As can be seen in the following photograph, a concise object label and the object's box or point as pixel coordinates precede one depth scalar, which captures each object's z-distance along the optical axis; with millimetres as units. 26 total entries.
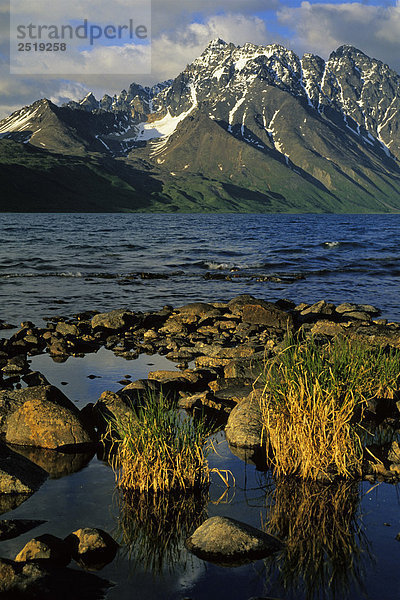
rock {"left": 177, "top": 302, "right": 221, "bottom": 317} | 26562
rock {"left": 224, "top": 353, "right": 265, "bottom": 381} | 15492
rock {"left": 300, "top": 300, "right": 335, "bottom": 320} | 27688
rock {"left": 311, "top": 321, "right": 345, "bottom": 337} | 22328
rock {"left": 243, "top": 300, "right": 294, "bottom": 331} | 25172
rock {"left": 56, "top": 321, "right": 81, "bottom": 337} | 22422
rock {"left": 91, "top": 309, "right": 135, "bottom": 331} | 23844
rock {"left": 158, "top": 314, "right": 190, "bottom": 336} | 23562
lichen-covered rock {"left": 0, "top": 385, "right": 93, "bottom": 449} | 11289
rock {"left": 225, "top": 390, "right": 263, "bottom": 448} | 11156
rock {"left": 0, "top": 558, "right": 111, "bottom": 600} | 6426
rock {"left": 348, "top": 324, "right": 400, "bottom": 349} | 19750
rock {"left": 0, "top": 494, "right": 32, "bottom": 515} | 8766
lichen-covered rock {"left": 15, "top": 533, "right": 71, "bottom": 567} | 7086
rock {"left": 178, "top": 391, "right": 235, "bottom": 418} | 13484
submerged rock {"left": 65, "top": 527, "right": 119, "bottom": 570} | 7301
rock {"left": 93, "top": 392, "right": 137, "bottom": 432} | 12125
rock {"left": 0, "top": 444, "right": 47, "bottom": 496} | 9242
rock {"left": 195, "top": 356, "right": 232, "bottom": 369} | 17775
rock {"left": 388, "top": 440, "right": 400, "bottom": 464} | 10347
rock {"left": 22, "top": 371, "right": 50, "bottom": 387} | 15551
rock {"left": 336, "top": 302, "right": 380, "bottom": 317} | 28617
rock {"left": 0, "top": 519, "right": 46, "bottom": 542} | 7867
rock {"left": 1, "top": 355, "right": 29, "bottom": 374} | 17109
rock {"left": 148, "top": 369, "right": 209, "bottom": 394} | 15039
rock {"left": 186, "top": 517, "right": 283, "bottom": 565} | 7395
